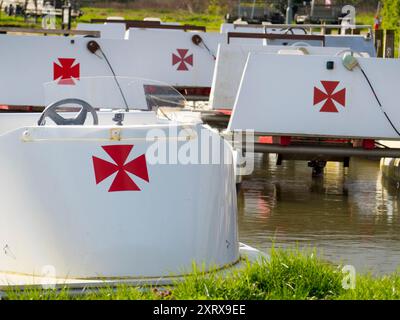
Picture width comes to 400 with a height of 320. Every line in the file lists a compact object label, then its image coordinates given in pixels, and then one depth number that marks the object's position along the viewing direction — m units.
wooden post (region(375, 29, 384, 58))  28.59
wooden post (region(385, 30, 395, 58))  24.61
